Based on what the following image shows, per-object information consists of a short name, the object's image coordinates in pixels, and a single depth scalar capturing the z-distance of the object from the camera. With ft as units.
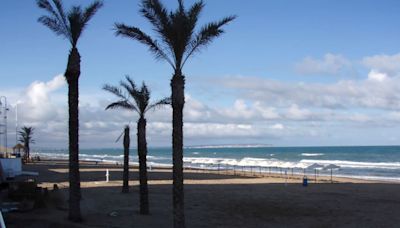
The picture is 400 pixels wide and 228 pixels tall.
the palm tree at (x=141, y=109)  57.41
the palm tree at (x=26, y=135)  233.08
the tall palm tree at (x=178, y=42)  41.73
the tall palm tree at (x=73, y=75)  47.88
